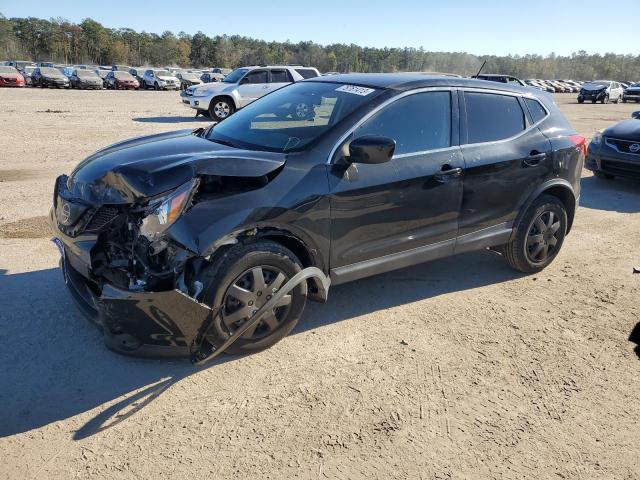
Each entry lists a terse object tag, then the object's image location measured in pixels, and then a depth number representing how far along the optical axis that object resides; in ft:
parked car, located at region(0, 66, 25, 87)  112.04
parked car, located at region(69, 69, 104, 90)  119.01
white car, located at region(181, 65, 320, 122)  57.36
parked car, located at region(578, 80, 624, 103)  124.77
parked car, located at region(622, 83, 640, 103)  125.70
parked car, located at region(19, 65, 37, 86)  118.83
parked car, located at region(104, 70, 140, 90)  128.47
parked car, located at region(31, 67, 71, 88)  116.26
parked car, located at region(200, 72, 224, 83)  118.14
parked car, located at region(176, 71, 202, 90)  133.64
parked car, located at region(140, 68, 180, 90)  134.72
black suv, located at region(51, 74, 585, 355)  10.20
